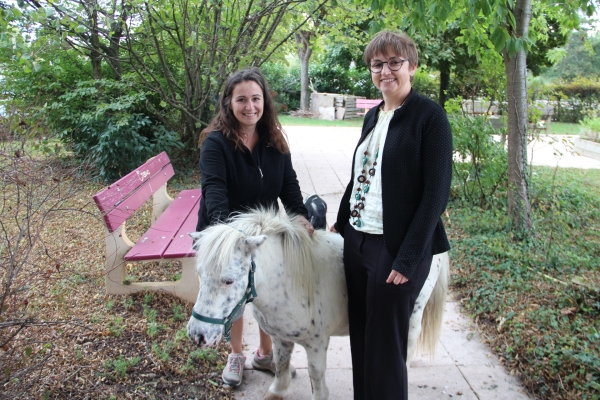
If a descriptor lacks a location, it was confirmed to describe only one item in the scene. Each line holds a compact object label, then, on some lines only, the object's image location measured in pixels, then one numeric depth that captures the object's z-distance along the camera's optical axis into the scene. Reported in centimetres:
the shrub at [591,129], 1208
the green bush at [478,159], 594
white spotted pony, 195
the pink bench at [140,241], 361
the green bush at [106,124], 701
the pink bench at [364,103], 1966
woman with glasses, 196
